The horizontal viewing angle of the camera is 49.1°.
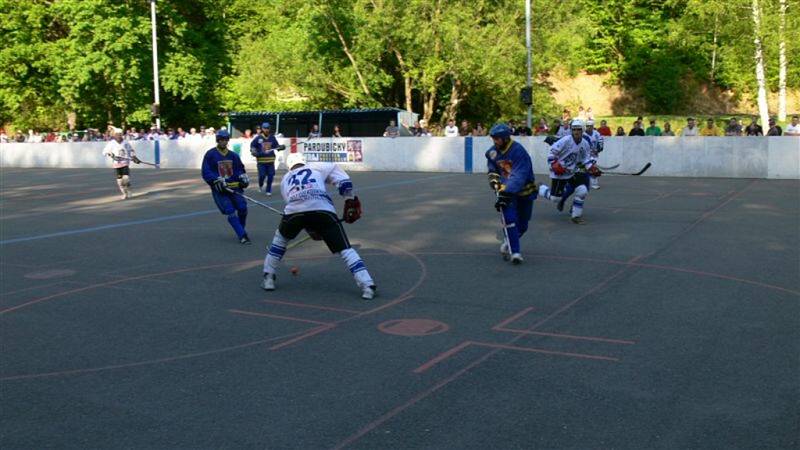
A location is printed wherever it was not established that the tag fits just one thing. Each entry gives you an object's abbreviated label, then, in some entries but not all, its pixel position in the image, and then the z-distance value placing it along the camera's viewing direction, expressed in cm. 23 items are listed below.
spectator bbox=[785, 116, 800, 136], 2481
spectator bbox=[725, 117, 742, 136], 2642
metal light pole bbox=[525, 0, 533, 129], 3340
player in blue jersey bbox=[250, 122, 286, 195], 2155
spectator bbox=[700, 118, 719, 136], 2645
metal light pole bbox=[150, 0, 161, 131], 4273
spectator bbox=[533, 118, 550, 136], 2983
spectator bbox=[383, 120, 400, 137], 3253
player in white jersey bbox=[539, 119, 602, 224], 1482
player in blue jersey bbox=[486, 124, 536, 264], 1103
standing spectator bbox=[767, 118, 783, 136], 2522
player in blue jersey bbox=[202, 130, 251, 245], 1362
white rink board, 2438
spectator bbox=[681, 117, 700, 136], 2572
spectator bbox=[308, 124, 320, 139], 3377
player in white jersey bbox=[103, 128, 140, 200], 2127
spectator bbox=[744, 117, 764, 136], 2611
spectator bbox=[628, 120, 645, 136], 2689
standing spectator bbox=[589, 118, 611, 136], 2692
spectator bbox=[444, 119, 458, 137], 3184
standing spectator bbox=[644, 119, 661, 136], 2714
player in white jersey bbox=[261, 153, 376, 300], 934
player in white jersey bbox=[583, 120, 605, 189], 1664
